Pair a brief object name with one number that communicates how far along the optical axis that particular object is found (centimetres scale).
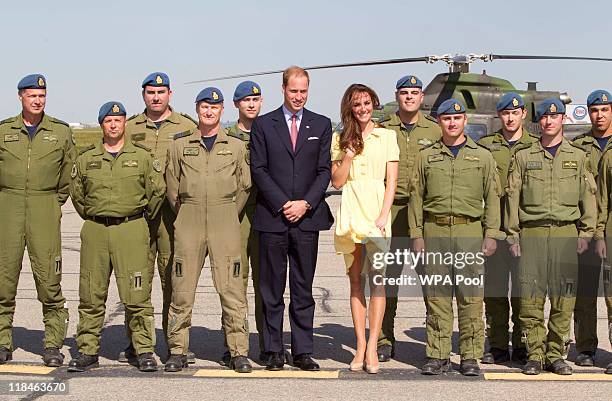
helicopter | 2139
